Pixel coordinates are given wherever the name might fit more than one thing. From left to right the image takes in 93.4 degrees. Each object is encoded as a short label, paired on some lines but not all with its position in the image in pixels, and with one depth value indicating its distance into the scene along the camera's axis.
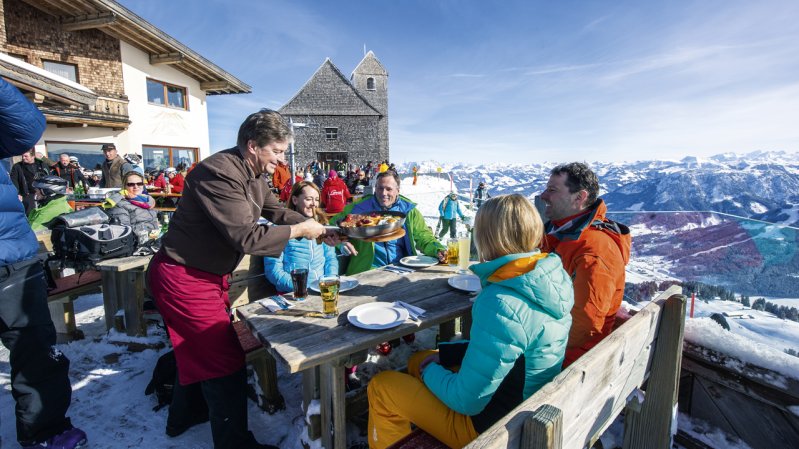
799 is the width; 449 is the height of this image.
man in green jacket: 3.75
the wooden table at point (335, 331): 1.72
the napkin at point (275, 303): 2.17
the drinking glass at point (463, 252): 3.03
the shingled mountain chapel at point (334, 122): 30.75
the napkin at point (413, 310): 2.09
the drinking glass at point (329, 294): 2.01
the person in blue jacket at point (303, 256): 3.10
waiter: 1.94
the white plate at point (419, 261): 3.06
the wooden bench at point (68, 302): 3.67
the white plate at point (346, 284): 2.51
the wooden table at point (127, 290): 3.69
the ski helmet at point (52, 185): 5.36
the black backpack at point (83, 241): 3.70
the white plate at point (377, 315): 1.92
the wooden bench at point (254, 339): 2.75
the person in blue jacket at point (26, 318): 2.10
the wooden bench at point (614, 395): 0.99
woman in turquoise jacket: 1.43
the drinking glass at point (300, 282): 2.26
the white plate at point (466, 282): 2.47
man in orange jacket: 1.97
